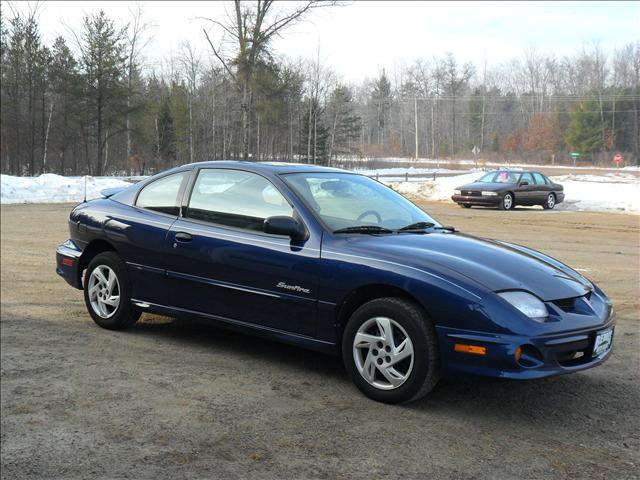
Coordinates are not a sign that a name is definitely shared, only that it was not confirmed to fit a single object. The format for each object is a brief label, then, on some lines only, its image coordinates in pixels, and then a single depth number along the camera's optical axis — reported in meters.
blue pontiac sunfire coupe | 3.71
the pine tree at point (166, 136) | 42.31
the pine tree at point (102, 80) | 43.53
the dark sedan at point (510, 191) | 21.67
